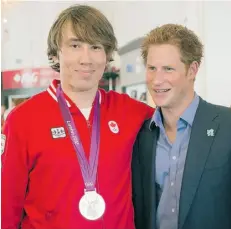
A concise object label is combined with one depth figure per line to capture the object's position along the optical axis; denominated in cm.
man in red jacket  129
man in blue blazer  135
